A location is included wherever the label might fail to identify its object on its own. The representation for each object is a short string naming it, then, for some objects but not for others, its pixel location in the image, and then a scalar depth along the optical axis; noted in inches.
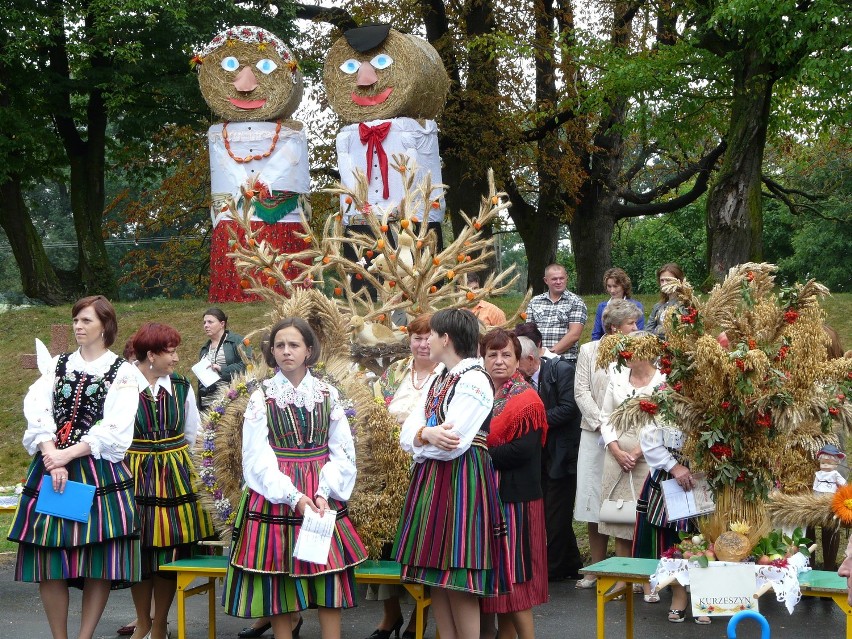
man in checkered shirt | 352.4
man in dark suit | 296.7
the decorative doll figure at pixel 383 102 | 577.9
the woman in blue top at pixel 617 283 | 330.0
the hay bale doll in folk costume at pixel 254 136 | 605.0
